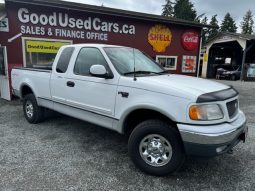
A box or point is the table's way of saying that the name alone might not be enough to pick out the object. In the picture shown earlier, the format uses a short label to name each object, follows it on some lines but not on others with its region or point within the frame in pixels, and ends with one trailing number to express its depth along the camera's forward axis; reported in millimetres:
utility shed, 21359
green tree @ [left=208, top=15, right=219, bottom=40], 56631
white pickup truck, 2775
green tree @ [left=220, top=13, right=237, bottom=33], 61000
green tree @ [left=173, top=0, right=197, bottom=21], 43781
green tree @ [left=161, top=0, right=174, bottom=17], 54375
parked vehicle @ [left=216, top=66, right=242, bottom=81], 22094
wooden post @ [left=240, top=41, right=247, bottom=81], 20712
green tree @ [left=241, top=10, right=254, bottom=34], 75688
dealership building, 8367
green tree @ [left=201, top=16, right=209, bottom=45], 56288
